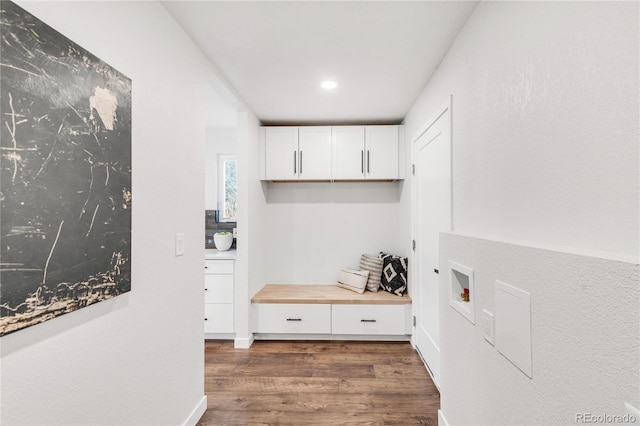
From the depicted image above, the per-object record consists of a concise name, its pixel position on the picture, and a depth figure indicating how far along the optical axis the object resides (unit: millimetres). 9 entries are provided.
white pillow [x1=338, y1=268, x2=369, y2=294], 3641
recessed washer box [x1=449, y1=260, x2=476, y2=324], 1536
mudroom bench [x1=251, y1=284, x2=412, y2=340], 3393
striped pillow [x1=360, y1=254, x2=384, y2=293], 3652
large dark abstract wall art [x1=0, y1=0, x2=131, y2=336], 880
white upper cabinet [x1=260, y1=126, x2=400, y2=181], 3711
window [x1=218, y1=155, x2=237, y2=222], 4273
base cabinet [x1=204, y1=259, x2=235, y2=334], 3389
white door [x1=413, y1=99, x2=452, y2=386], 2289
